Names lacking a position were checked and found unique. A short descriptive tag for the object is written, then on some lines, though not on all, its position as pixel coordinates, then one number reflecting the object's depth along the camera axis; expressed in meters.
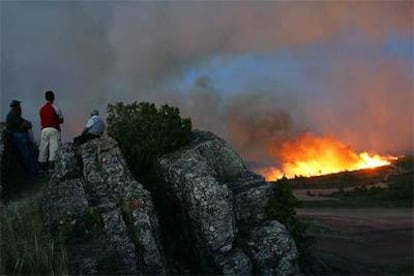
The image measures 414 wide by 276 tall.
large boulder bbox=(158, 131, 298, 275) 15.75
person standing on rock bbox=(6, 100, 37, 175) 18.44
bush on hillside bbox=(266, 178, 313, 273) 17.61
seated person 17.83
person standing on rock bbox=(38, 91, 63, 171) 18.09
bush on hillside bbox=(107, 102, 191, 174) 17.59
